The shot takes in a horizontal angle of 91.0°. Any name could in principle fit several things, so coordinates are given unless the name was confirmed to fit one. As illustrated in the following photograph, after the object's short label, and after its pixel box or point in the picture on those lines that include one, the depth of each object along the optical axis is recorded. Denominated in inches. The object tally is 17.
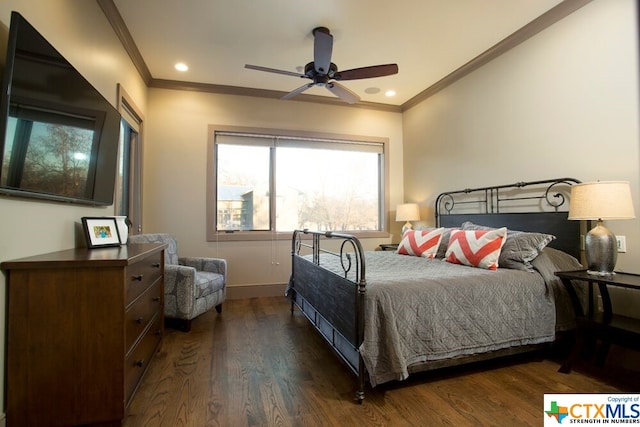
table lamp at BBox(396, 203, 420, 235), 168.7
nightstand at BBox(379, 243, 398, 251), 172.9
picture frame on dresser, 77.2
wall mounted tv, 53.4
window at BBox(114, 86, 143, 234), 125.5
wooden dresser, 54.6
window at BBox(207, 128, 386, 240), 165.3
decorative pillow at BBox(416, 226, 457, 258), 121.5
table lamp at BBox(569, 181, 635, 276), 78.4
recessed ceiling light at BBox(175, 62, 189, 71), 139.6
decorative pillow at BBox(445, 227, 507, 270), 97.1
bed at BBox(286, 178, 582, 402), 70.2
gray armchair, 111.7
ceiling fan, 106.8
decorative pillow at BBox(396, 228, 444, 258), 122.5
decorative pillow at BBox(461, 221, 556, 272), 93.6
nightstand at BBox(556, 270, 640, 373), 75.5
